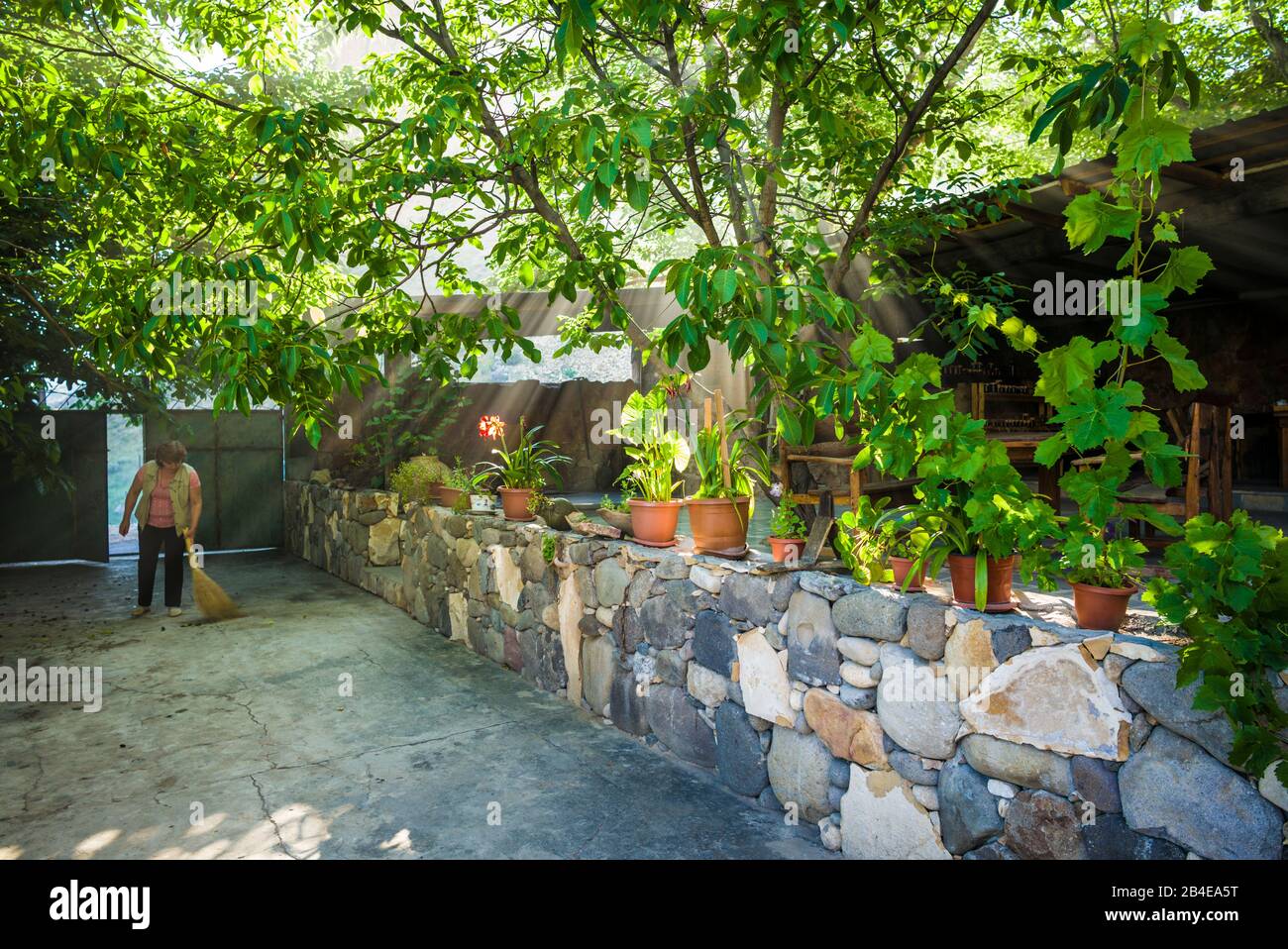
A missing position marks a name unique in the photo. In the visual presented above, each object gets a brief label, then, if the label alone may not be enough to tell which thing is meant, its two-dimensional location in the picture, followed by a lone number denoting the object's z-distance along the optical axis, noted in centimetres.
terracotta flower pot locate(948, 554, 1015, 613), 282
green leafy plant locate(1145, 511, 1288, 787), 204
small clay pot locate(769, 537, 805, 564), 382
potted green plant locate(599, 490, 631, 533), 475
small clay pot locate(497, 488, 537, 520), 582
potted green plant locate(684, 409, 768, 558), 411
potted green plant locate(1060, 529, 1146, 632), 257
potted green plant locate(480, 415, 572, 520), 584
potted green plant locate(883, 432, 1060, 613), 271
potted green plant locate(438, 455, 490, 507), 707
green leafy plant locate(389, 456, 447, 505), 782
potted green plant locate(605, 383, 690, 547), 446
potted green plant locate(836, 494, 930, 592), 322
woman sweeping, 735
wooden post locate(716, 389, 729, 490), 416
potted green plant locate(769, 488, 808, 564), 382
